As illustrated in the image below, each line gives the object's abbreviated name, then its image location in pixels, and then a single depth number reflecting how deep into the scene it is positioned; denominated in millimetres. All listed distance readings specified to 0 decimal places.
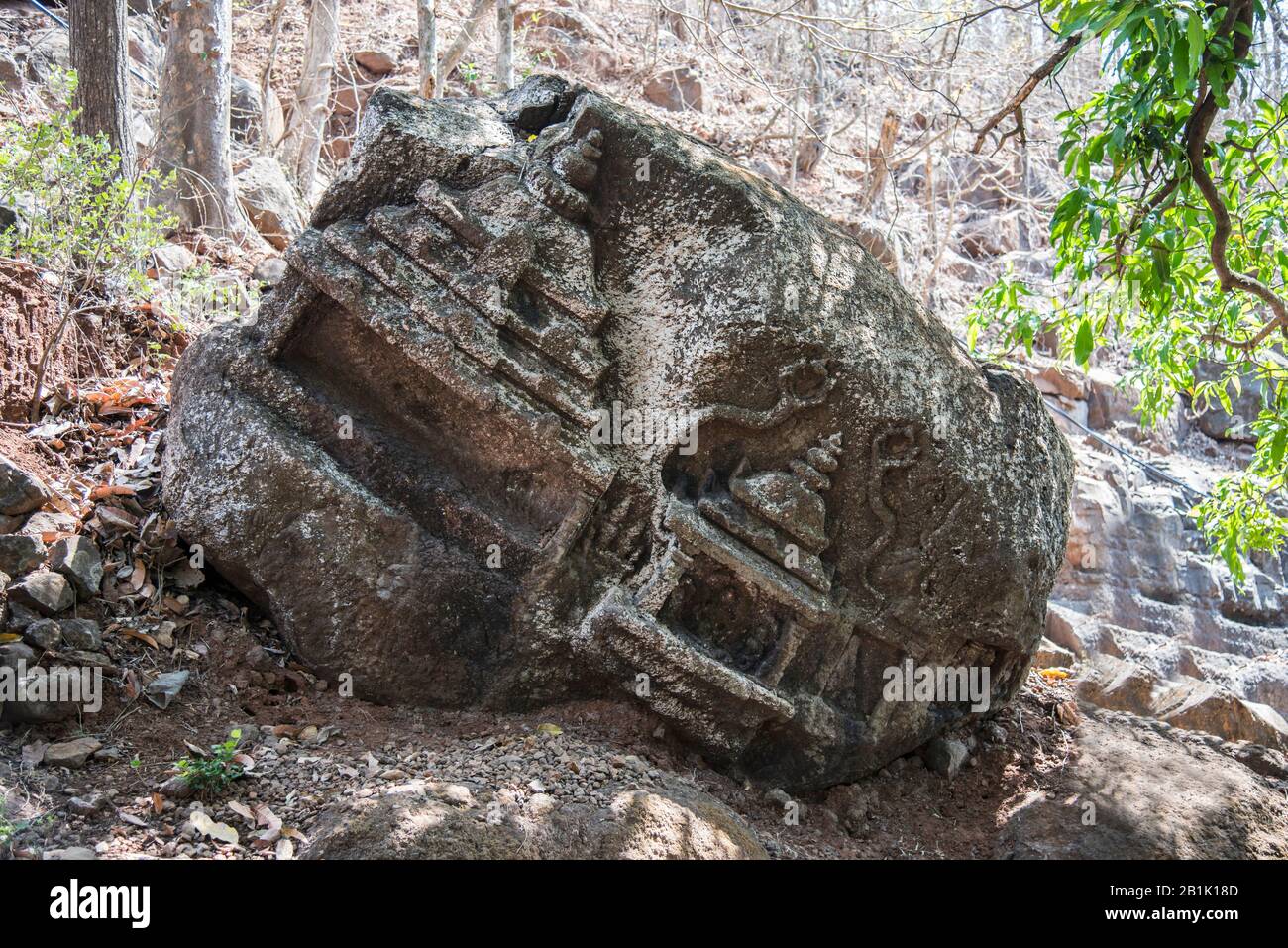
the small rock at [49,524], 4902
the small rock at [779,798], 4863
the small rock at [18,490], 4895
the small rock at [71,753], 3934
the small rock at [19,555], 4586
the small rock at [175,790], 3830
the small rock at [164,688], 4367
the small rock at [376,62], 13484
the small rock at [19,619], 4359
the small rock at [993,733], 5746
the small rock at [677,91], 14289
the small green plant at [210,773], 3867
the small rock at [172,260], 7266
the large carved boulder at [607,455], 4730
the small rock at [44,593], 4457
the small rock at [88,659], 4359
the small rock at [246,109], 11195
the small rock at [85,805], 3643
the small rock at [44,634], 4312
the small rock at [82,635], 4441
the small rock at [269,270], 7037
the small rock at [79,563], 4656
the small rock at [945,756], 5477
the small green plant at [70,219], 5551
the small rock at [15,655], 4160
